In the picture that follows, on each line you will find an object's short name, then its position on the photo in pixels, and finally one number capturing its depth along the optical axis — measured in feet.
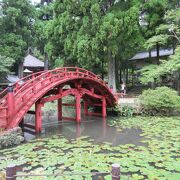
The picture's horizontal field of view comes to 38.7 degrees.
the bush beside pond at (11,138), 31.15
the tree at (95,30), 62.95
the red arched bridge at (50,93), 34.50
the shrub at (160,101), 51.16
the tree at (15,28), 93.74
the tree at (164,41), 53.47
